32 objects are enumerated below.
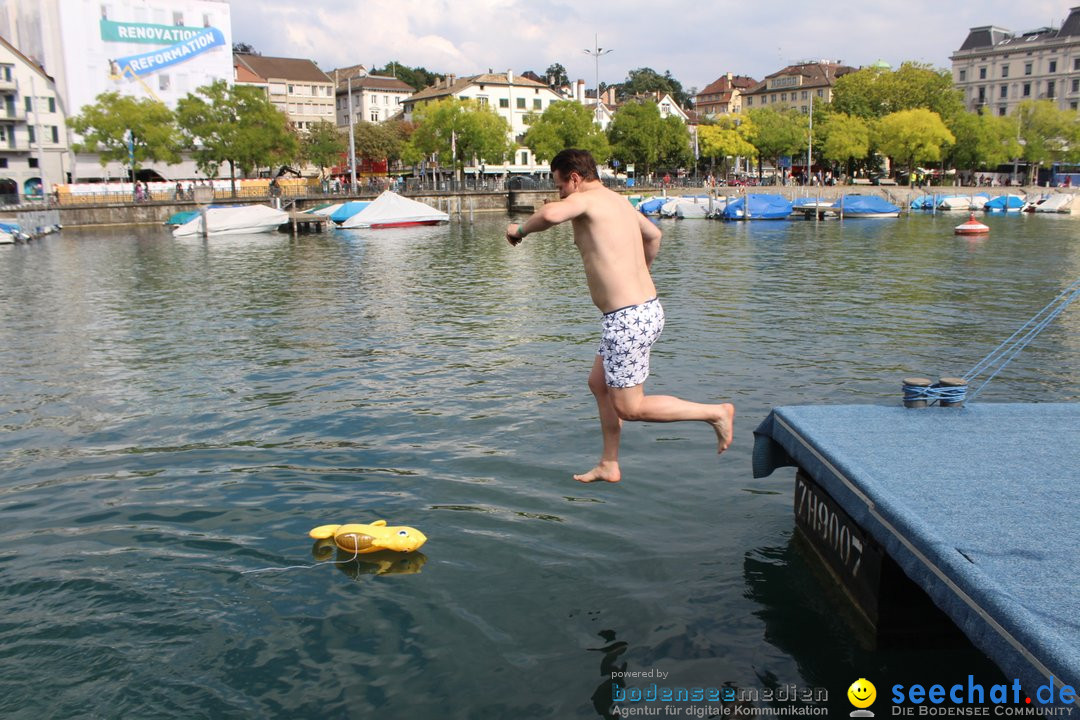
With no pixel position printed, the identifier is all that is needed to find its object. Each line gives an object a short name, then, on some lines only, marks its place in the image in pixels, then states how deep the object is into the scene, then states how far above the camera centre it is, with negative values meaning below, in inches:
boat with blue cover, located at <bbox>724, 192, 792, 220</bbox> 2694.4 -40.7
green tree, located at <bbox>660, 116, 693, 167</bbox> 4232.8 +274.1
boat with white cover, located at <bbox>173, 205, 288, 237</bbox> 2206.0 -48.2
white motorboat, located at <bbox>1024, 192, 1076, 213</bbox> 3100.4 -47.8
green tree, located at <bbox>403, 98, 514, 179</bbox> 3791.8 +292.6
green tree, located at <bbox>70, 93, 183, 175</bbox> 2938.0 +255.8
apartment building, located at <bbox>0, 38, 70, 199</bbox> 3134.8 +282.8
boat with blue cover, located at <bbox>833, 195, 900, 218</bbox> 2871.6 -42.3
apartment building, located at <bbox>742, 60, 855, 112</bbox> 5831.7 +759.6
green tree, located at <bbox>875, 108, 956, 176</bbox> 3964.1 +264.6
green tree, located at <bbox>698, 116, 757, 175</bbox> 4281.5 +276.0
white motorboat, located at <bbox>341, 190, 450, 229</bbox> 2503.7 -36.7
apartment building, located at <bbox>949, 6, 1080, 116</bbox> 4972.9 +744.6
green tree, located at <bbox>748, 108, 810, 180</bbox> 4350.4 +306.8
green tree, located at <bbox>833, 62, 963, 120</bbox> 4485.7 +521.6
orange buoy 1977.1 -82.2
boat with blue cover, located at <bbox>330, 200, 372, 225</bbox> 2561.5 -29.2
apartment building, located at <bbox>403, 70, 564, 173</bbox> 4761.3 +573.1
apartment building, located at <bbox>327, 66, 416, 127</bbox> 5477.4 +663.5
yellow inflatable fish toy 291.3 -112.6
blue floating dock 158.2 -75.7
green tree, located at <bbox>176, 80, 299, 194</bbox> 3051.2 +274.7
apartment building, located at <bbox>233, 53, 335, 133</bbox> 4913.9 +672.0
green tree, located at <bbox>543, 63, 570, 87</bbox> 7281.0 +1054.7
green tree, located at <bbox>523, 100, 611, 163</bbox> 3882.9 +302.1
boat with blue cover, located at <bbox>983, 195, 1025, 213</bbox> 3257.9 -44.0
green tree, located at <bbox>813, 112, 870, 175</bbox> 4099.4 +261.2
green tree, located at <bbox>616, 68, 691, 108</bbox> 7426.2 +966.1
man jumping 255.0 -22.7
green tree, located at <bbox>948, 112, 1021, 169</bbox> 4227.4 +257.5
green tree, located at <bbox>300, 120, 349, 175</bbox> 4197.8 +269.9
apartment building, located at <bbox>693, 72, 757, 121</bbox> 6707.7 +784.8
